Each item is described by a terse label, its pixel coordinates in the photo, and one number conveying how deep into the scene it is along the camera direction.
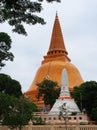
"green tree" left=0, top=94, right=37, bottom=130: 19.81
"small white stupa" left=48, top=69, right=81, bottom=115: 32.34
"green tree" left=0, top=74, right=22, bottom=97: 37.72
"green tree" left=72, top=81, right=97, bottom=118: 34.53
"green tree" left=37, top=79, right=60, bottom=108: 36.75
